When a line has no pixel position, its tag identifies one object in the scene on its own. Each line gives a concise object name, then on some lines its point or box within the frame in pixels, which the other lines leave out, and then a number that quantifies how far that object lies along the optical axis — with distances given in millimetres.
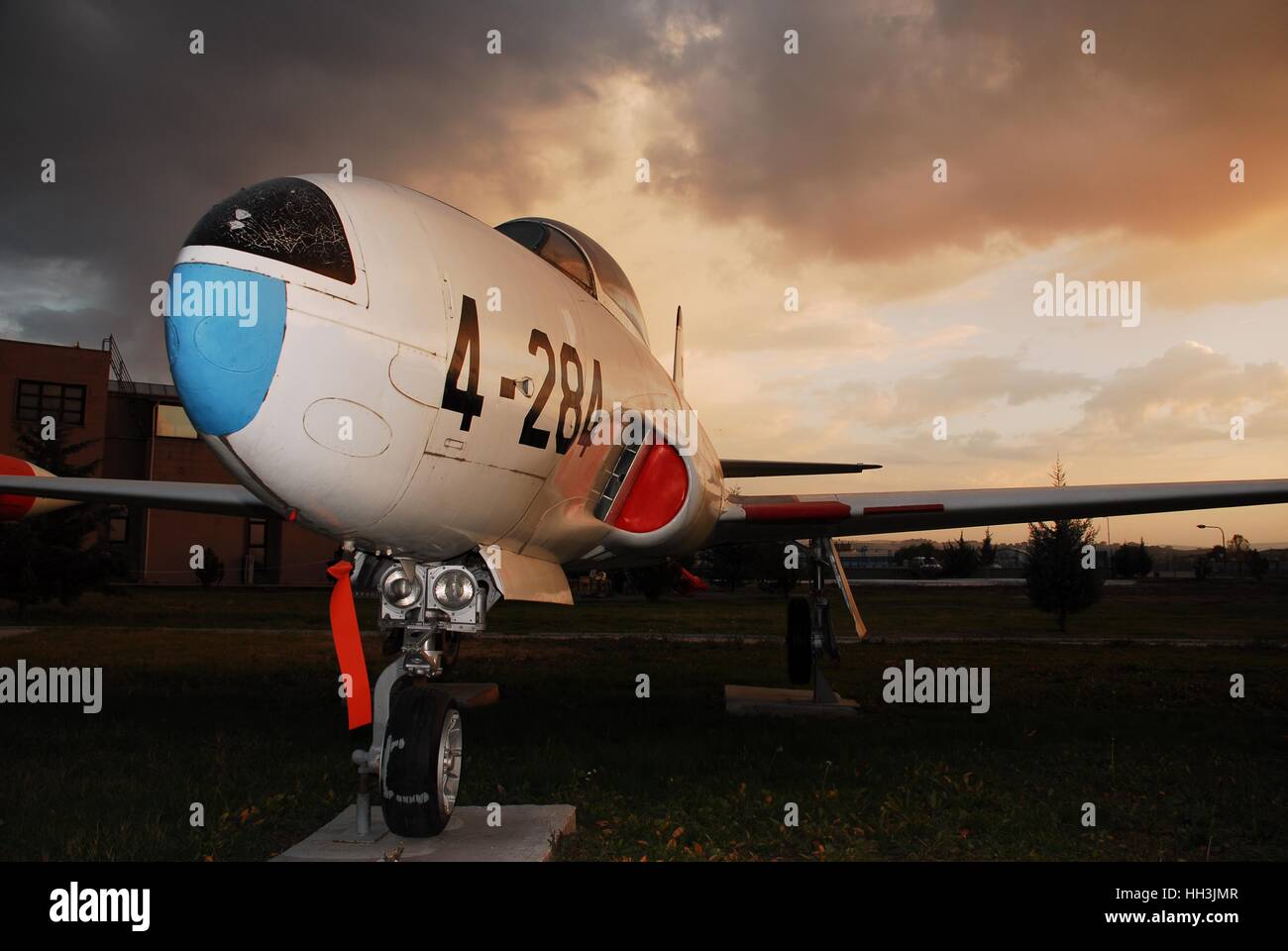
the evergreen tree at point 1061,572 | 21156
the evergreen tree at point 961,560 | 61562
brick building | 35219
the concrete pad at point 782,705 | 8797
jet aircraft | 3090
